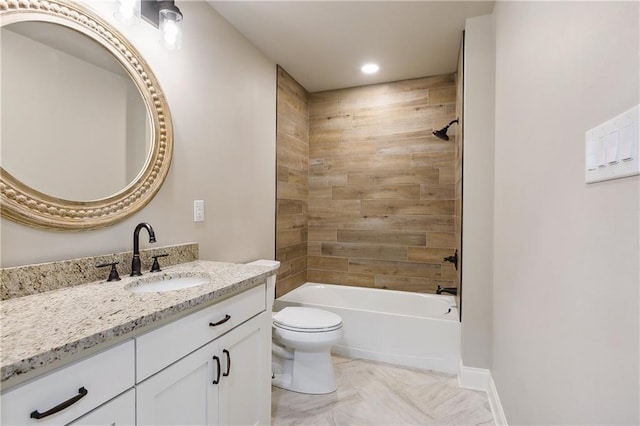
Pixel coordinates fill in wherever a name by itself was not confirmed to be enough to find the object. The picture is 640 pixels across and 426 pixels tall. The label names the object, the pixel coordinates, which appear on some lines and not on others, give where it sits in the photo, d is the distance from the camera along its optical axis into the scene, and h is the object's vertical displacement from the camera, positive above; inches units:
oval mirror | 43.4 +14.7
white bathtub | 91.9 -35.2
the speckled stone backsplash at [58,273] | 41.4 -9.0
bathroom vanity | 26.8 -15.2
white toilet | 79.4 -35.3
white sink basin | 53.3 -12.5
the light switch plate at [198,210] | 74.1 +0.6
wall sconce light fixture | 59.5 +36.9
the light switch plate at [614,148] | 23.7 +5.6
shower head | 110.7 +28.9
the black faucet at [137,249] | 54.1 -6.3
